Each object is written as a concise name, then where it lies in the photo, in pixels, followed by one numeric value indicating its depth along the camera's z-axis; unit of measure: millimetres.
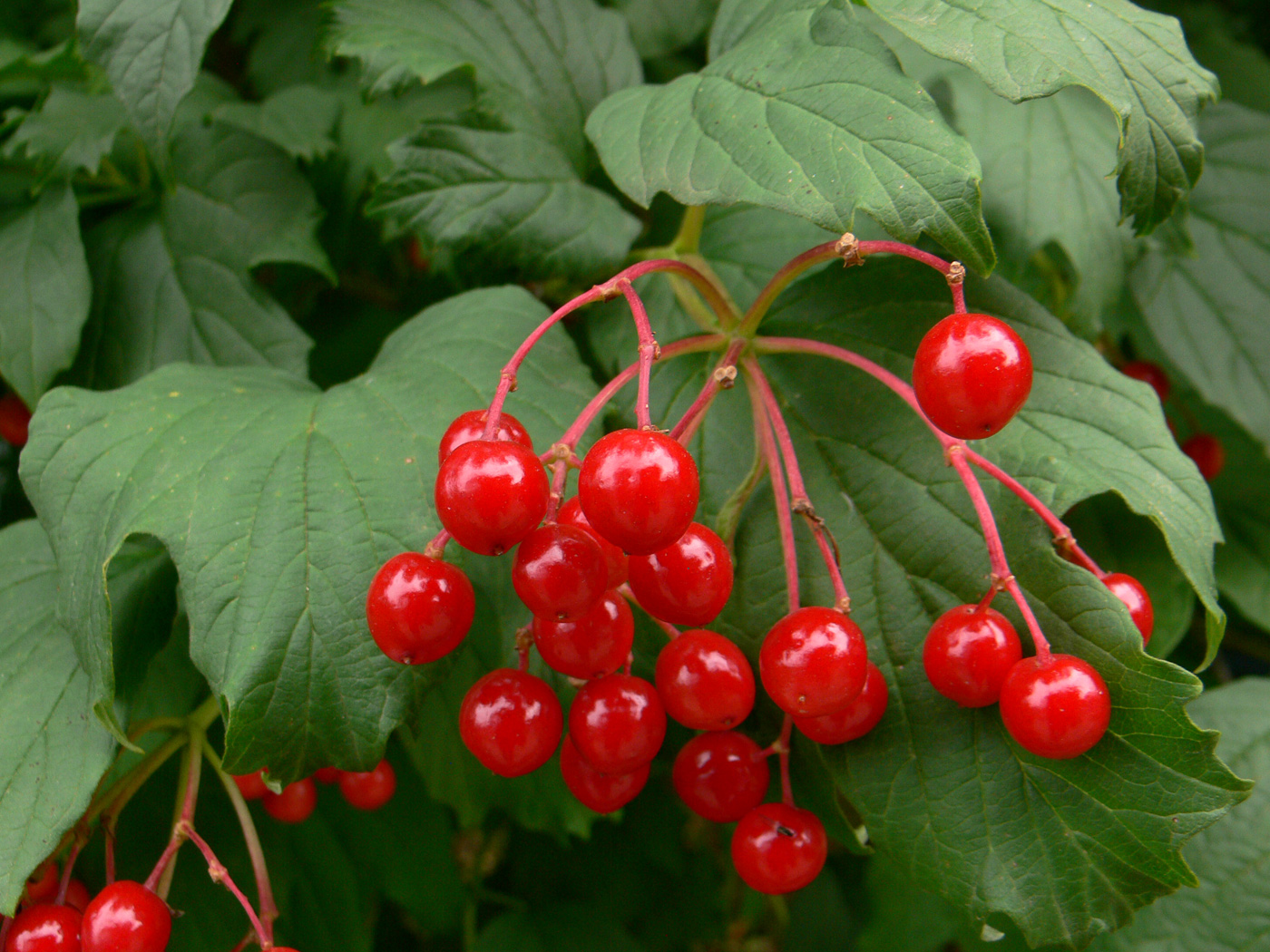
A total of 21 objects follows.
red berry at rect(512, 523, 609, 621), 154
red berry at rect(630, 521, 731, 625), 160
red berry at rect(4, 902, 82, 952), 169
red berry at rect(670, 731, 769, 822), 172
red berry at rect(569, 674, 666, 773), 165
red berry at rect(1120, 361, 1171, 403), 234
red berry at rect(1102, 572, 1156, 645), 168
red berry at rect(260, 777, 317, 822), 198
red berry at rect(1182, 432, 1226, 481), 235
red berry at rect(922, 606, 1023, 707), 164
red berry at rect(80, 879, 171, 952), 166
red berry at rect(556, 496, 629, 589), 159
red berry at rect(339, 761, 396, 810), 195
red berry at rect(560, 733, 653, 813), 170
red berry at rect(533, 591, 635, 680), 162
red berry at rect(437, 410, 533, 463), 161
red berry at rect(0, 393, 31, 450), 224
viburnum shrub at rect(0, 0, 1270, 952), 161
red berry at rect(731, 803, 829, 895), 171
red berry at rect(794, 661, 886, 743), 168
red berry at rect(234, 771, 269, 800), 192
